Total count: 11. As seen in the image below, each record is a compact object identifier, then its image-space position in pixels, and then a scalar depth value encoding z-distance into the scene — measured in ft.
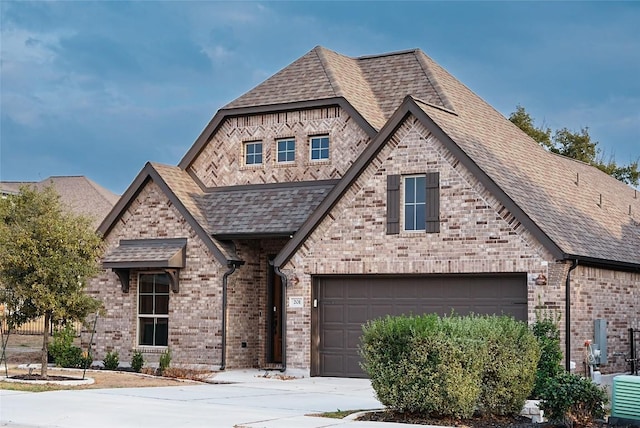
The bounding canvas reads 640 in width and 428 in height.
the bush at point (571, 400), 46.88
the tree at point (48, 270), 71.26
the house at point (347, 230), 71.87
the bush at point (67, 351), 87.10
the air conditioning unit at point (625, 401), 46.42
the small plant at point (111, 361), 85.40
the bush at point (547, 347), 59.16
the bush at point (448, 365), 48.98
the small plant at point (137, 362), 83.71
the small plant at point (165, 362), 81.20
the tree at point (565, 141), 167.84
